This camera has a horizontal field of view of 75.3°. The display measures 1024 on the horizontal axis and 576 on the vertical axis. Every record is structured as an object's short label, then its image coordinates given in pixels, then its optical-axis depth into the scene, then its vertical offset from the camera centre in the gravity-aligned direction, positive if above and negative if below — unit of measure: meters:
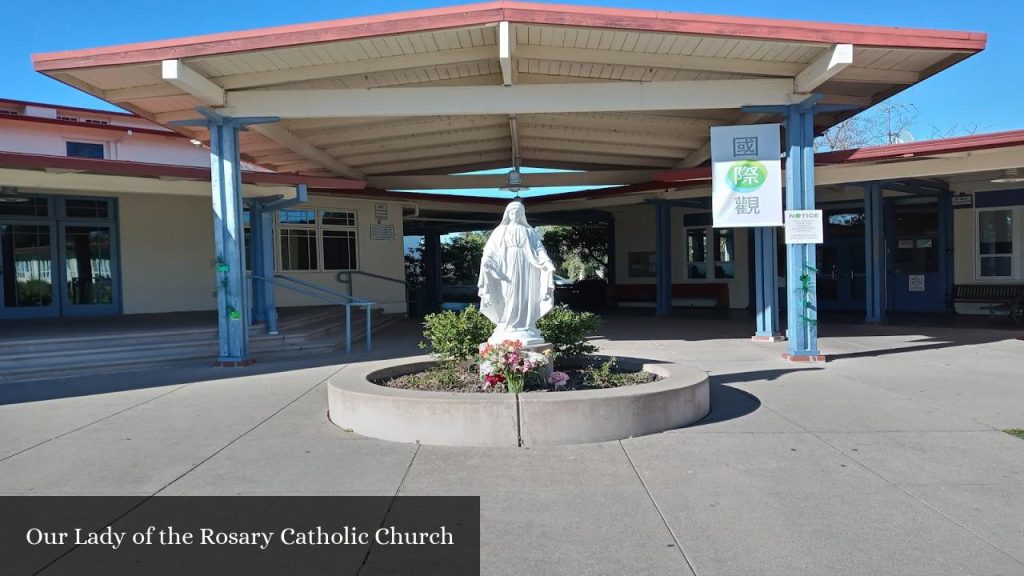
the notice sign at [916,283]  16.61 -0.68
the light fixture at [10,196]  11.88 +1.58
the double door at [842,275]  17.80 -0.46
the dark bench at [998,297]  14.37 -1.00
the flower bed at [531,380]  6.08 -1.10
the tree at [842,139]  30.89 +5.63
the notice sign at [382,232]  17.47 +1.03
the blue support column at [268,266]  11.02 +0.14
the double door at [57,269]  12.52 +0.22
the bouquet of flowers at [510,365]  5.72 -0.85
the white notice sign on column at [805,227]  8.95 +0.44
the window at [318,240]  16.27 +0.82
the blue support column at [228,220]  9.13 +0.76
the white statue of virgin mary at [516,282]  6.54 -0.14
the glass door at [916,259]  16.42 -0.07
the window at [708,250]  19.66 +0.35
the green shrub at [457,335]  6.96 -0.70
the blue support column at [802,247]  9.16 +0.16
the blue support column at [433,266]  20.72 +0.12
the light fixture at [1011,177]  12.97 +1.52
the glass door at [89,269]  13.06 +0.20
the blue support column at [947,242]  16.06 +0.32
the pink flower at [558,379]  6.05 -1.04
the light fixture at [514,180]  7.70 +1.02
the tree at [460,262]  30.06 +0.31
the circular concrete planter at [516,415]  5.20 -1.19
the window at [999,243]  15.47 +0.24
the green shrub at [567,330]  7.06 -0.69
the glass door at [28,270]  12.45 +0.20
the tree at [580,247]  26.53 +0.77
